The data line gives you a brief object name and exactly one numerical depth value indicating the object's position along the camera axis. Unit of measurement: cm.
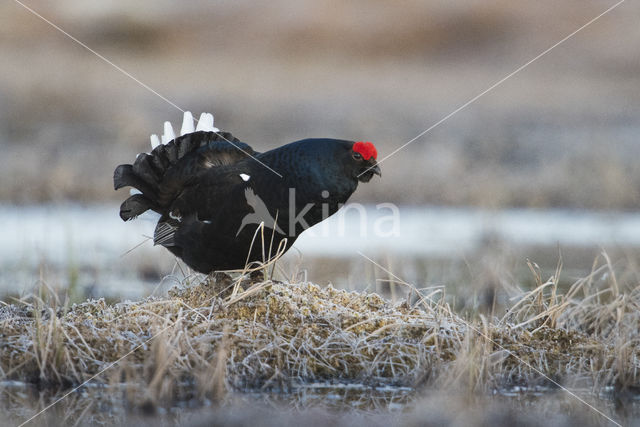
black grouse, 1039
